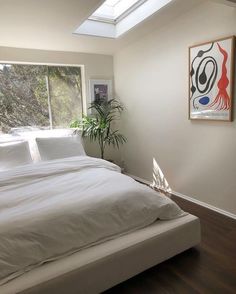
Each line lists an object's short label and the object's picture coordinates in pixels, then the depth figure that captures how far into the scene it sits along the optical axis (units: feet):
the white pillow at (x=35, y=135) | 11.62
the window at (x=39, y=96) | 11.92
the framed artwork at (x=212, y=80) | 8.04
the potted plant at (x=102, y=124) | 12.82
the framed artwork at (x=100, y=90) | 13.65
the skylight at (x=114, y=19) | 9.54
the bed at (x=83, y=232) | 4.89
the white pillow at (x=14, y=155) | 9.97
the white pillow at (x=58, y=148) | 10.91
